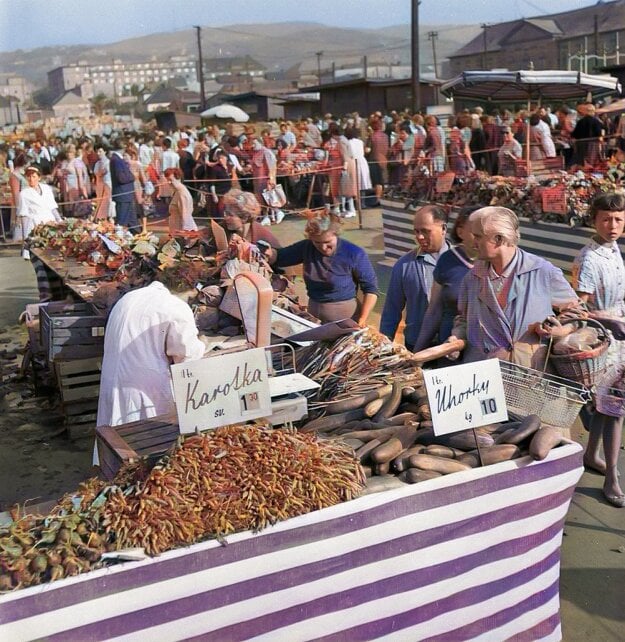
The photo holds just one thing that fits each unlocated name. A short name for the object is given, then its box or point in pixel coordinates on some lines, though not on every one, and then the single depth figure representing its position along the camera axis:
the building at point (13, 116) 38.91
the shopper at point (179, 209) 9.73
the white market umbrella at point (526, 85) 12.54
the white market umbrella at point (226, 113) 27.67
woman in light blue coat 3.43
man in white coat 3.54
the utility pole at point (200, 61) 48.43
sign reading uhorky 2.66
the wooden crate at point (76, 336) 5.65
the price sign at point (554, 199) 8.56
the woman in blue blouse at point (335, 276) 5.08
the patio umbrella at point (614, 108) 13.82
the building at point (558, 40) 55.22
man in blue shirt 4.48
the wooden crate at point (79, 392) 5.62
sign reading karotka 2.49
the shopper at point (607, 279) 4.14
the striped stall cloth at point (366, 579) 2.18
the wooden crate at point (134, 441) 2.77
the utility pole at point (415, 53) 22.62
